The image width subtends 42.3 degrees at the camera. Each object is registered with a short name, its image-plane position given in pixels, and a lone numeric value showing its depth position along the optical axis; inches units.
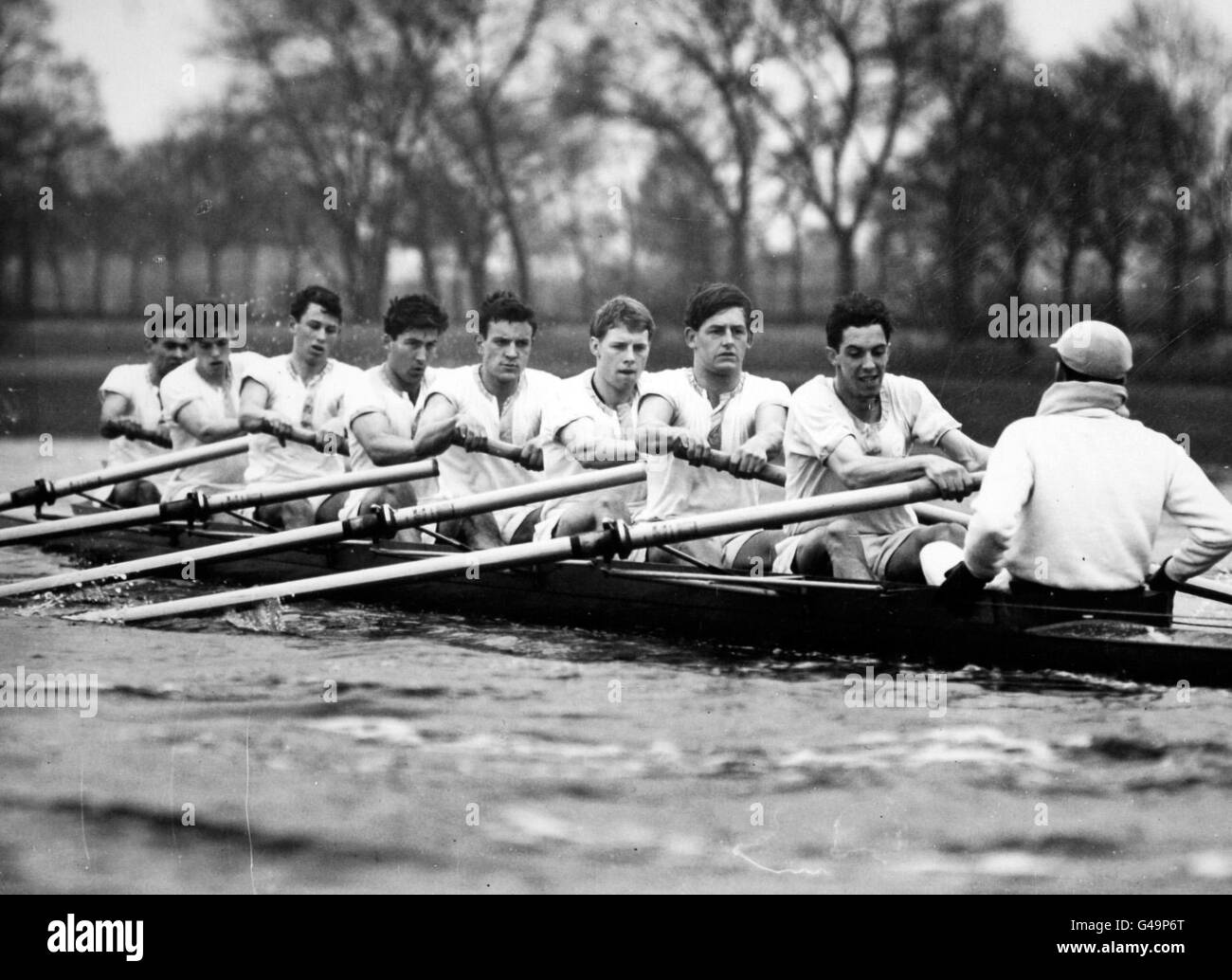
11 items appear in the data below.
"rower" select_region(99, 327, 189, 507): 216.5
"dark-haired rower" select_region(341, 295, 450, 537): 227.3
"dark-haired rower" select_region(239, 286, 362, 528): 234.8
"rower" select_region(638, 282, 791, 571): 193.8
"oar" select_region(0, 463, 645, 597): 197.8
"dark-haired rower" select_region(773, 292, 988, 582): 176.1
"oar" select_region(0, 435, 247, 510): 220.4
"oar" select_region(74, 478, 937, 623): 164.4
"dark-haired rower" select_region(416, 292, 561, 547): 209.9
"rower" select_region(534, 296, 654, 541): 199.9
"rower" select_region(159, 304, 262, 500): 235.0
